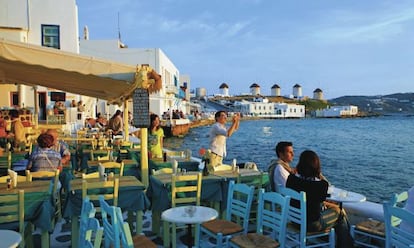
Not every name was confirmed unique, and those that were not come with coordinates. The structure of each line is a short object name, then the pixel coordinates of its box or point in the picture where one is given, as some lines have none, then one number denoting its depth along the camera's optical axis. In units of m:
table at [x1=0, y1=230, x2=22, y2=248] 3.19
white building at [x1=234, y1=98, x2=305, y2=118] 123.69
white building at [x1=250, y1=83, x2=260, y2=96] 169.62
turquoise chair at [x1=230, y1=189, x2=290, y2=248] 3.79
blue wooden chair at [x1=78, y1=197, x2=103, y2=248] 2.73
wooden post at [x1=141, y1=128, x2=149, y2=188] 6.20
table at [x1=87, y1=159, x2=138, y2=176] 7.20
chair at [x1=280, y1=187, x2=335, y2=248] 4.03
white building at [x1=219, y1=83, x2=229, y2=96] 165.00
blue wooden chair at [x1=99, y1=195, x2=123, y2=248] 3.09
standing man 6.50
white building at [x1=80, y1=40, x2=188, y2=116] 38.75
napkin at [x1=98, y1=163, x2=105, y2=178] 5.34
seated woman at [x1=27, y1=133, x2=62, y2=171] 5.77
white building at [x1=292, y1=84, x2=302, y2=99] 175.62
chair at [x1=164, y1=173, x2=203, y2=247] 4.83
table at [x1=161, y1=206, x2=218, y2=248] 3.95
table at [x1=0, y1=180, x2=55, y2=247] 4.25
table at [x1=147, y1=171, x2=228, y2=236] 5.17
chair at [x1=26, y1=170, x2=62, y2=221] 5.05
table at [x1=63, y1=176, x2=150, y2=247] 4.60
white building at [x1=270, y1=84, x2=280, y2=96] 174.25
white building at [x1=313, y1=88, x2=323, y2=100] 178.35
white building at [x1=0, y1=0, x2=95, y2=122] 20.73
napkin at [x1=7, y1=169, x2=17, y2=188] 4.75
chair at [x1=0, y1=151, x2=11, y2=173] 7.53
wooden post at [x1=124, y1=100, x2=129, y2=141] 11.84
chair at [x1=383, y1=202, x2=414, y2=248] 3.22
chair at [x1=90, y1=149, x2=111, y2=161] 8.57
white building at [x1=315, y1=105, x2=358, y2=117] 146.25
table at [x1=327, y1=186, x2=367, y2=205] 4.76
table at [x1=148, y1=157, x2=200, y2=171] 7.15
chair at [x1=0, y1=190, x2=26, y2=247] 3.98
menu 5.82
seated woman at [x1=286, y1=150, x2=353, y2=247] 4.28
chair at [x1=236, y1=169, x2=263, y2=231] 5.59
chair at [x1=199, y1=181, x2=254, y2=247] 4.22
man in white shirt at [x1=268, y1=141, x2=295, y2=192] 4.81
